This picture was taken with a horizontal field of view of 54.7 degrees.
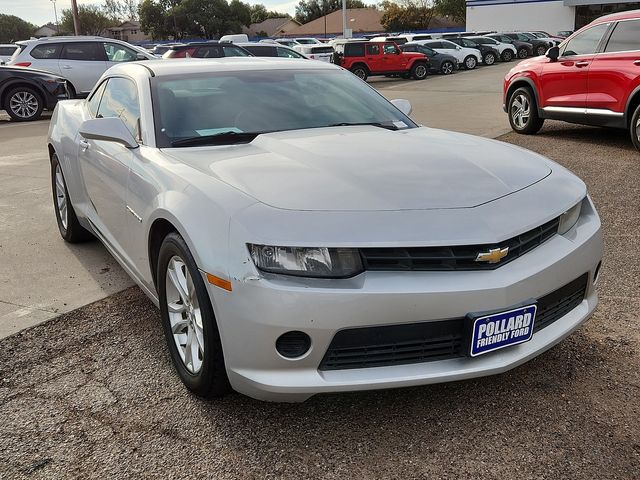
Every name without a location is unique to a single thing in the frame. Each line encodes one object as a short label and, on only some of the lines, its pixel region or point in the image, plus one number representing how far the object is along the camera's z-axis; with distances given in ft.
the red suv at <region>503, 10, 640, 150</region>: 25.82
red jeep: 79.87
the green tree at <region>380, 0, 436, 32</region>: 252.42
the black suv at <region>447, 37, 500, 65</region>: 101.09
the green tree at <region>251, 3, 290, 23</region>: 363.97
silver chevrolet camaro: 7.41
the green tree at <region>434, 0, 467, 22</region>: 256.93
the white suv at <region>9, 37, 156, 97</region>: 50.06
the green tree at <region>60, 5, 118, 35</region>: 303.07
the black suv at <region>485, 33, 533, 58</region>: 111.65
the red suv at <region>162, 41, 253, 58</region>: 54.95
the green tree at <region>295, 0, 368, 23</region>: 358.43
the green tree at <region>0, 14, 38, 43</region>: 322.96
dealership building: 167.32
